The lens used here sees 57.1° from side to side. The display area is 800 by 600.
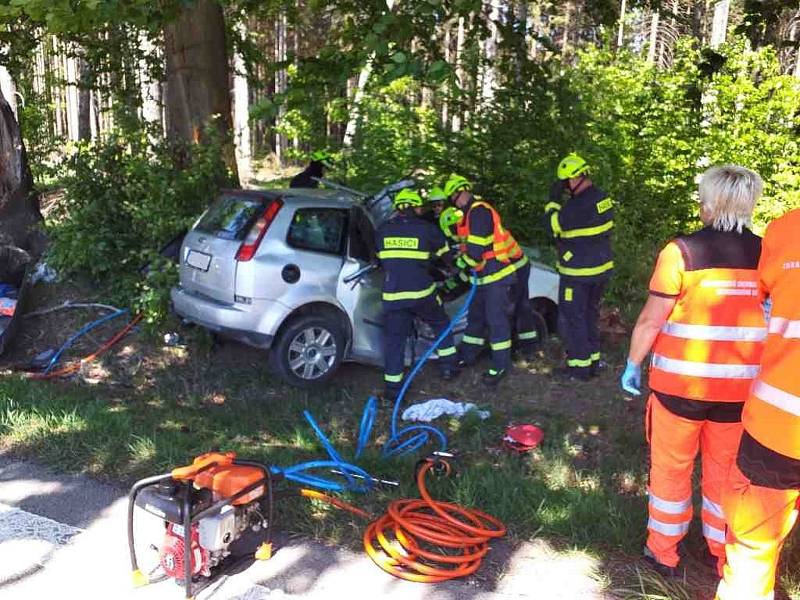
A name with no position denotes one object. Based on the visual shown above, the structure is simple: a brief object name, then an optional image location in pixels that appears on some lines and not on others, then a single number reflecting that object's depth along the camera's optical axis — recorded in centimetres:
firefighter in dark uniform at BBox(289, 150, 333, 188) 899
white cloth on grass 583
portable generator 300
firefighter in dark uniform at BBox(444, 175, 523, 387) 632
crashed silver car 597
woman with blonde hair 311
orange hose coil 331
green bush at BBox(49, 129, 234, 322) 780
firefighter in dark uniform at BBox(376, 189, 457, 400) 613
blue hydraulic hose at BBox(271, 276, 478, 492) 398
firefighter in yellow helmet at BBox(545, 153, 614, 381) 634
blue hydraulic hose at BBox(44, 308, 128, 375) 698
